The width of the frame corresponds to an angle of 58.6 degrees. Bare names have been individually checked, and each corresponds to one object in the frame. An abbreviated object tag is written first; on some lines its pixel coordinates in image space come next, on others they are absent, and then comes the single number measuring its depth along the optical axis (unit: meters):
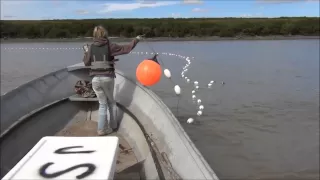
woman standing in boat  4.06
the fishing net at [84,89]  5.65
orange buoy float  4.34
